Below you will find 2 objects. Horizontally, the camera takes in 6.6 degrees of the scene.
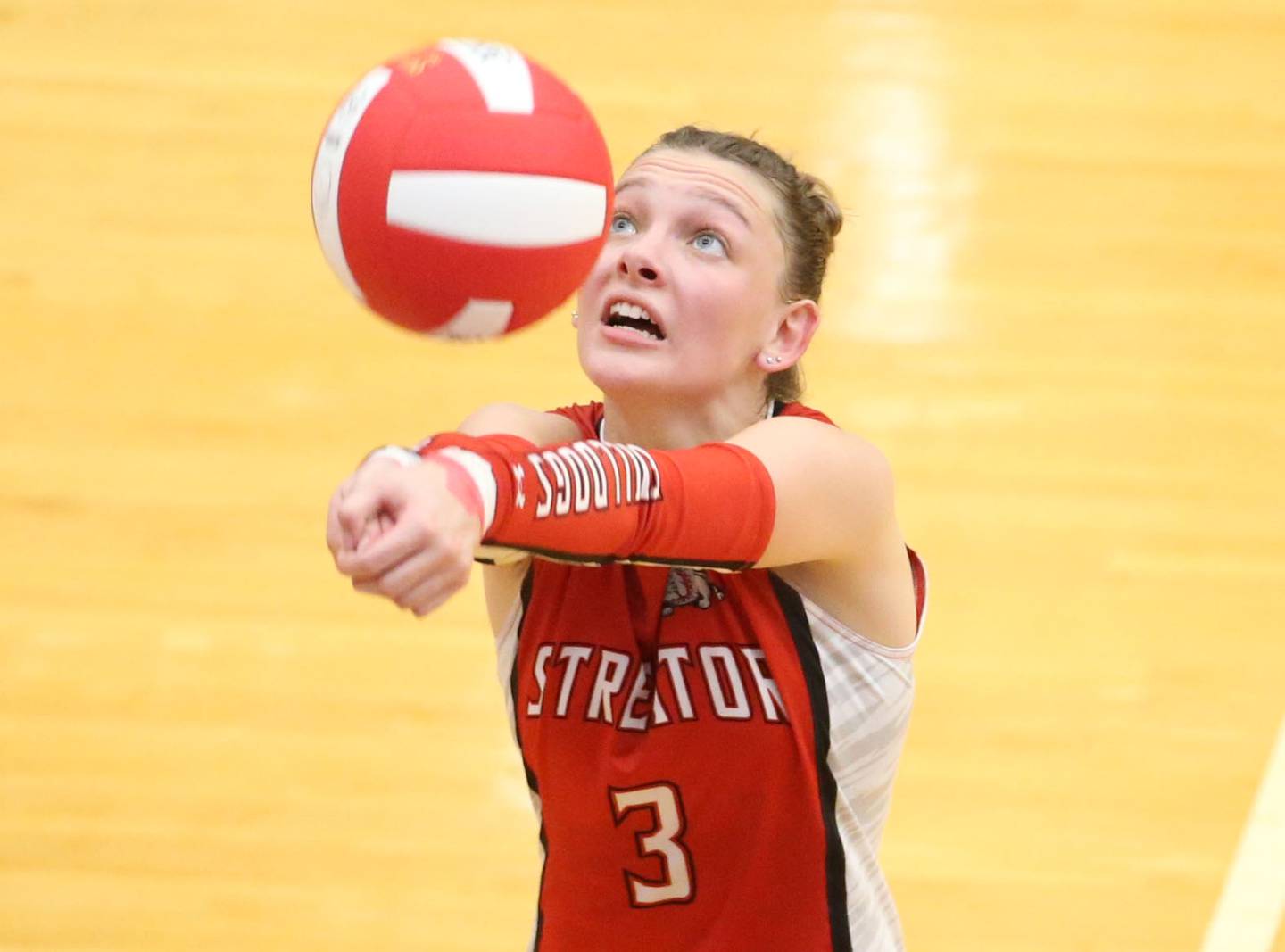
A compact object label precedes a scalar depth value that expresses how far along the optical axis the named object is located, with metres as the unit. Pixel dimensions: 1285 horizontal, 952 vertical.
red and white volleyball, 8.25
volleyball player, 8.39
